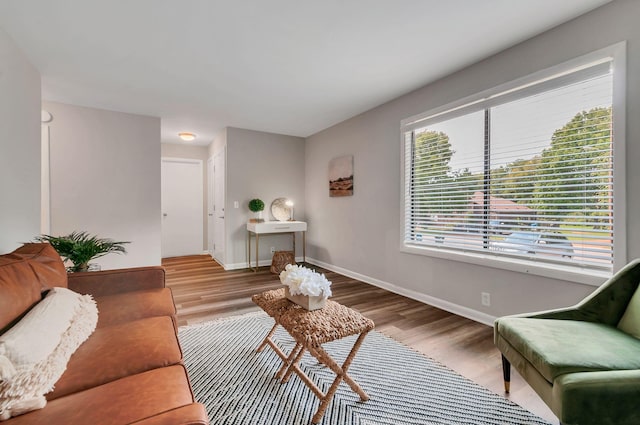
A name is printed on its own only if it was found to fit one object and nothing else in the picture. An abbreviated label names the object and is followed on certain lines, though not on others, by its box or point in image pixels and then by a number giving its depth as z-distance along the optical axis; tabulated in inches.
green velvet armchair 40.6
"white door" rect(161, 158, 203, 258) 227.8
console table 177.5
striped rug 55.7
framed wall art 162.7
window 73.8
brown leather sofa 31.7
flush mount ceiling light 194.1
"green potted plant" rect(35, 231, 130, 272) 87.0
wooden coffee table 51.4
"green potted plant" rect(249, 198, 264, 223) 186.7
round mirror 196.7
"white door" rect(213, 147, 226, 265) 194.9
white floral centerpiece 58.3
